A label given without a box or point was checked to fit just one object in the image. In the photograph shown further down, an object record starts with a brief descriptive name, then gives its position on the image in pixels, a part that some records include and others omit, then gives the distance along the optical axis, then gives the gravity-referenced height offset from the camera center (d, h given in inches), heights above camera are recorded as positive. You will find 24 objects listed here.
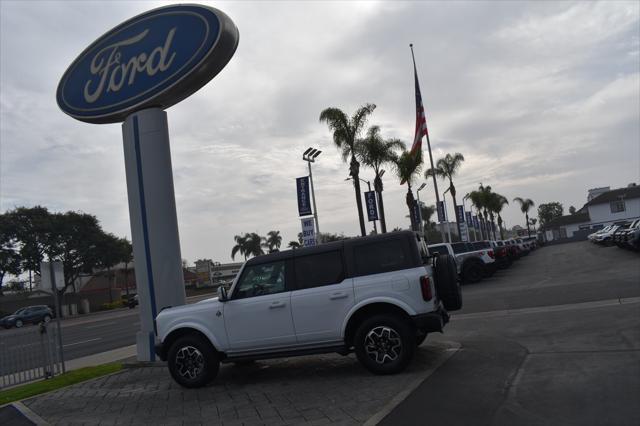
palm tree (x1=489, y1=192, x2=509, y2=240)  2947.8 +210.9
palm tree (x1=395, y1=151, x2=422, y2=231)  1416.3 +221.5
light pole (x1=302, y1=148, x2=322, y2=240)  1114.1 +217.2
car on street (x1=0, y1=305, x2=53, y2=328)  1525.3 -45.8
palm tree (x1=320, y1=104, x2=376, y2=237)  1232.2 +290.6
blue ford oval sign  433.7 +185.8
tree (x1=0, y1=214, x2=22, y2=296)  1939.0 +199.7
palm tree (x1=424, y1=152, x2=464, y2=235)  2130.9 +311.1
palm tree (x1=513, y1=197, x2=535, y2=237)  4554.6 +246.1
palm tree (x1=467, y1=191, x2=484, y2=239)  2727.1 +217.3
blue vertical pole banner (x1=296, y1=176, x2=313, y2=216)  1031.6 +124.9
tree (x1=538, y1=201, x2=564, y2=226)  5757.9 +218.3
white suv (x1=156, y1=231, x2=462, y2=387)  282.8 -25.5
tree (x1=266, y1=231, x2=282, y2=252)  4020.7 +208.8
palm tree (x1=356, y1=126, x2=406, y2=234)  1290.7 +249.5
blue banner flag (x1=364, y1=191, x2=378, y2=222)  1298.0 +120.8
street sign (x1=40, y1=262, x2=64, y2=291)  473.4 +19.3
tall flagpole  1243.0 +220.4
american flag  1188.5 +270.9
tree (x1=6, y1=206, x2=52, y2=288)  1968.5 +239.7
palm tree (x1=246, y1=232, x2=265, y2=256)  3907.5 +191.5
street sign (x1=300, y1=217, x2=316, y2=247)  936.3 +55.4
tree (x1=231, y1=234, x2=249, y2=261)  3912.4 +201.3
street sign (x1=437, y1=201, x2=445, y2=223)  1507.8 +92.6
